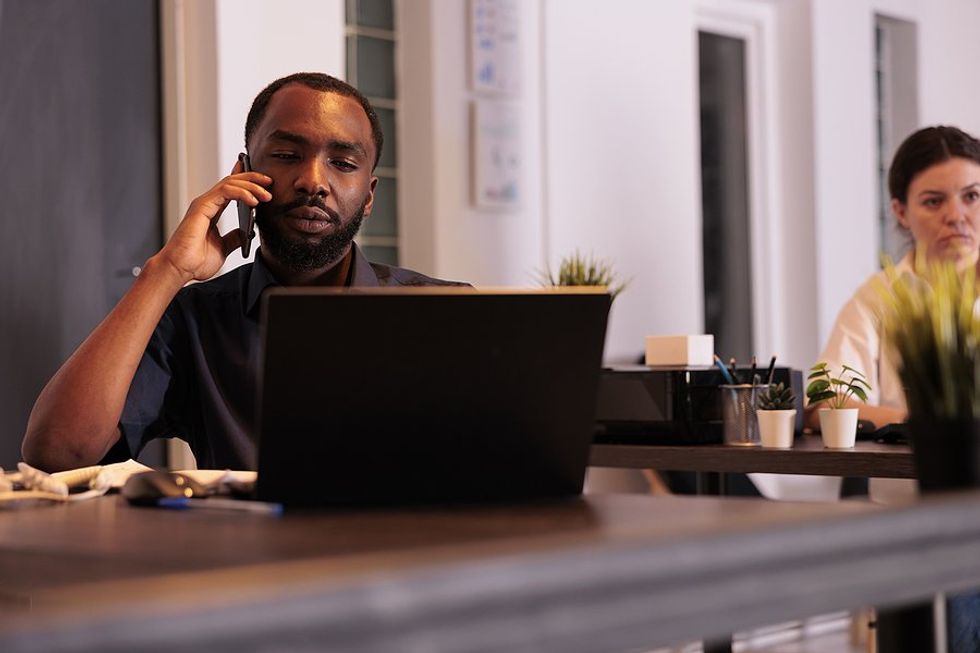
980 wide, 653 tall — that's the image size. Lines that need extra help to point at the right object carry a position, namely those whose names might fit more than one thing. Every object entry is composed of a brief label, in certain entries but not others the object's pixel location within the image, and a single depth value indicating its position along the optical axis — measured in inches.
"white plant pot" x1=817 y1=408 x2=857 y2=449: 94.3
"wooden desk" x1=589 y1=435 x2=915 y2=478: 87.1
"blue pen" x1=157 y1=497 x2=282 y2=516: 49.5
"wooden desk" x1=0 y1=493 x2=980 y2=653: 25.2
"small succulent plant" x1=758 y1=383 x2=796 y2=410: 97.9
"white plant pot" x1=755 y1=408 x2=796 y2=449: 96.6
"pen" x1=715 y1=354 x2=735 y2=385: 102.3
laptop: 47.0
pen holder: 99.3
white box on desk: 107.3
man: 83.0
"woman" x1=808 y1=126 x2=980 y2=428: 129.6
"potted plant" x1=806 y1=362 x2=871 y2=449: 94.5
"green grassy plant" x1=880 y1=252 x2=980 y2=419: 42.9
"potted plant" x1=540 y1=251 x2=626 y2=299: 171.5
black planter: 42.2
